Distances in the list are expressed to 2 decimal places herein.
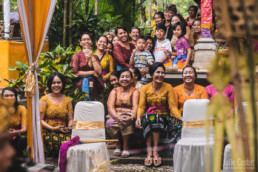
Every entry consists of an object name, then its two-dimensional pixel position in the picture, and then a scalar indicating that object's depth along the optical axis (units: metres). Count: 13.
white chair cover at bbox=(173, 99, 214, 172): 4.15
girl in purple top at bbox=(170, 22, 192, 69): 6.59
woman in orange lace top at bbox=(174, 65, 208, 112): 5.17
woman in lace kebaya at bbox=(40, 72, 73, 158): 4.95
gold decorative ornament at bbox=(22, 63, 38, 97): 4.37
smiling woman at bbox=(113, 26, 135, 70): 6.32
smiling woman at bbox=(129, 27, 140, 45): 7.04
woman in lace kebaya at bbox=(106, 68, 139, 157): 5.21
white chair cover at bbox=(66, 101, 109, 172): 4.75
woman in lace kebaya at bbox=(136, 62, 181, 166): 4.94
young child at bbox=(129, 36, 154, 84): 6.21
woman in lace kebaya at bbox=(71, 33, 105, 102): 5.84
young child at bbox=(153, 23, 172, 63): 6.61
